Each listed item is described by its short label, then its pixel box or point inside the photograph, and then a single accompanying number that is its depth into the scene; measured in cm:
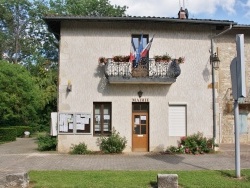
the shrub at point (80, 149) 1605
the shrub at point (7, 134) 2562
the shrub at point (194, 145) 1630
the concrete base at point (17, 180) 875
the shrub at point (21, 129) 2994
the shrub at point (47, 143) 1702
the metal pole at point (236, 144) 1012
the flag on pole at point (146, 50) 1630
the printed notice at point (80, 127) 1664
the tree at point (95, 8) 4169
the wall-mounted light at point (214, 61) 1742
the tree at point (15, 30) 4384
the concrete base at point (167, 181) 863
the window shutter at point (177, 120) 1717
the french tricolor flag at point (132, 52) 1653
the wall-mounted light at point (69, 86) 1664
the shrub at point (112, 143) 1622
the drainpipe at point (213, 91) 1728
